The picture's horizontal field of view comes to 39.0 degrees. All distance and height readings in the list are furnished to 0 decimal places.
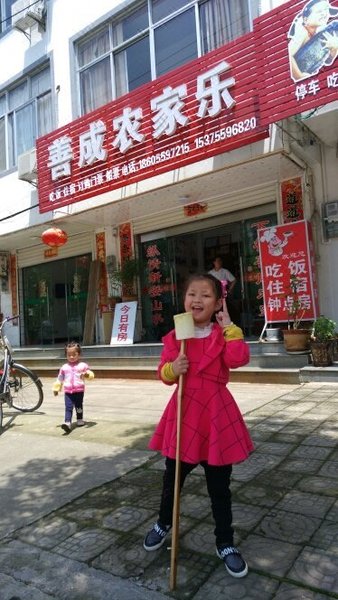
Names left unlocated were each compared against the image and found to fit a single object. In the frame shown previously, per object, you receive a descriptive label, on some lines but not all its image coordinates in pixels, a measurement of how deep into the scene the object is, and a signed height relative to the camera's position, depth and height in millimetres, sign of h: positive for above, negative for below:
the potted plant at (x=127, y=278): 11094 +1136
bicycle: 6047 -692
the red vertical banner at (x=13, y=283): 14531 +1542
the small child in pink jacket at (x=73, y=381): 5477 -593
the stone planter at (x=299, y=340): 7566 -394
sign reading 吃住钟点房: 8086 +835
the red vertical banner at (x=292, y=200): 8742 +2139
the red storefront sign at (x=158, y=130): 7570 +3563
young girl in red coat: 2402 -474
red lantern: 10117 +1985
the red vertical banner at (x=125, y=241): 11513 +2060
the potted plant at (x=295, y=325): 7574 -162
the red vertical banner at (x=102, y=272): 11780 +1374
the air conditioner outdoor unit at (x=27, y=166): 11195 +3933
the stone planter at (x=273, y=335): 8297 -316
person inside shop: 10062 +814
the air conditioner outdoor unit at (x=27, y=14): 12273 +8240
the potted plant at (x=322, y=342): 7164 -425
